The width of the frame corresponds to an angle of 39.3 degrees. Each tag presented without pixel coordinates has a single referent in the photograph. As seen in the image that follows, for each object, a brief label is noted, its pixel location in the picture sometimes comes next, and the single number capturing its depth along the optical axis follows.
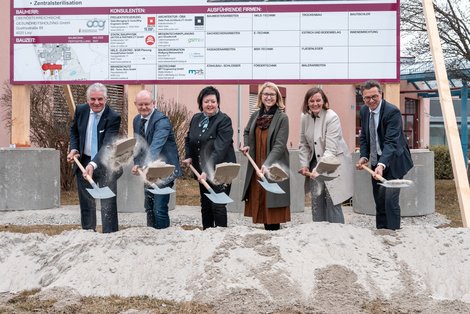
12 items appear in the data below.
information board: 8.05
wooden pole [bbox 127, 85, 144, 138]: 8.45
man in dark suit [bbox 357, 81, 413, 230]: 5.75
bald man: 5.89
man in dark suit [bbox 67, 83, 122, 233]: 5.98
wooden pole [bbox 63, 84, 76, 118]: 9.82
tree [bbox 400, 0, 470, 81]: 13.54
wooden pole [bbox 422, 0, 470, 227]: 6.32
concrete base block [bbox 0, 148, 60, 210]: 9.06
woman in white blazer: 5.86
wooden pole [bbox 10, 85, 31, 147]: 8.92
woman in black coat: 6.02
